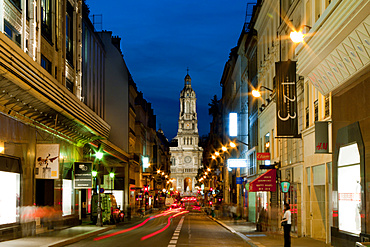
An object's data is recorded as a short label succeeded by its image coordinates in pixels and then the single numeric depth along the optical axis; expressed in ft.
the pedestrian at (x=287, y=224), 73.77
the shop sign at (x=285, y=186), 96.43
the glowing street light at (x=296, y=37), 62.03
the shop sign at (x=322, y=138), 72.08
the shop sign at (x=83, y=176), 130.31
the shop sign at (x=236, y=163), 175.63
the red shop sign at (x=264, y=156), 133.69
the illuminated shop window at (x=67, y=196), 126.72
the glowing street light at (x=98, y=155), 138.00
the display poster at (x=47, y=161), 99.76
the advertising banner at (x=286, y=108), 93.50
